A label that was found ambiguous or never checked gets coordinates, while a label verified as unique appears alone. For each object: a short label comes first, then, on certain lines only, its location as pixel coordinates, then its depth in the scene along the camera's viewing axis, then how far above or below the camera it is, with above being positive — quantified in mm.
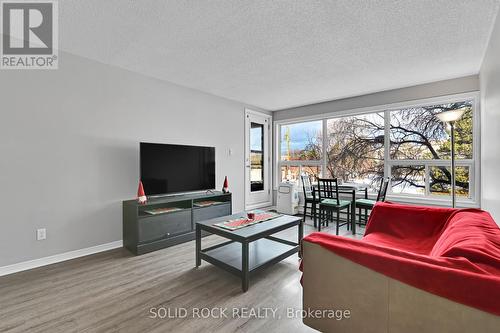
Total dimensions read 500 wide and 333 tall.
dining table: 3807 -429
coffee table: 2145 -976
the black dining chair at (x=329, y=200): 3785 -607
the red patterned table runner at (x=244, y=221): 2420 -628
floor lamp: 2763 +608
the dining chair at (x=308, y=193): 4281 -575
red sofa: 861 -448
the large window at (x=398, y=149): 3629 +292
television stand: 2928 -751
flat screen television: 3195 -37
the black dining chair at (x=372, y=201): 3794 -612
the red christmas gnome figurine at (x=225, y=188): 4089 -399
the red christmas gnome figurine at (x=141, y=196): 2977 -394
